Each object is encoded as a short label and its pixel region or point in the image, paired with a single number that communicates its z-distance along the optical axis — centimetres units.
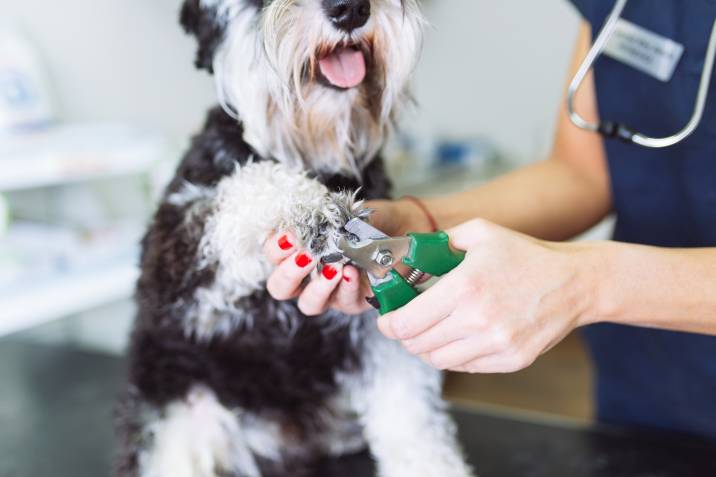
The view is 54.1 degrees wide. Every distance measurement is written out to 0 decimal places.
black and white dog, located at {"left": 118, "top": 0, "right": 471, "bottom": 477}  90
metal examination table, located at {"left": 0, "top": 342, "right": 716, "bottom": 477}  118
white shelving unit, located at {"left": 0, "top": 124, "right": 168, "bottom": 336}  150
